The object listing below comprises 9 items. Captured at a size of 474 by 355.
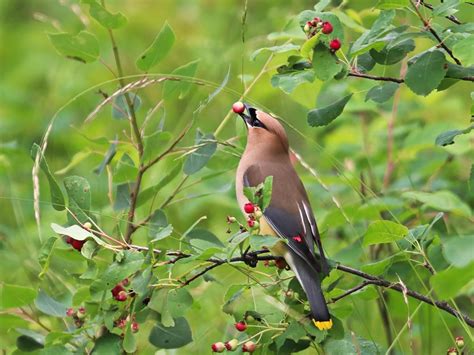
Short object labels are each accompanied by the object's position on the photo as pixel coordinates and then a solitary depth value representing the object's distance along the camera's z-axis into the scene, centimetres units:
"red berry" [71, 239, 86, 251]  635
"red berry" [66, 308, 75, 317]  703
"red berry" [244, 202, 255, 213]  588
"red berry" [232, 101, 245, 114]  757
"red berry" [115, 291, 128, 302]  631
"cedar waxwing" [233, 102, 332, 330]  654
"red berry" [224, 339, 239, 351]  618
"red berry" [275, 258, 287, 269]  702
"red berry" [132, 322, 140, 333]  655
